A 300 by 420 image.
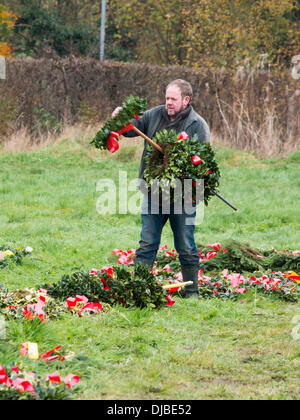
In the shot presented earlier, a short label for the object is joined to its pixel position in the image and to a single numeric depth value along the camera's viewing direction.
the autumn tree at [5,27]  57.69
